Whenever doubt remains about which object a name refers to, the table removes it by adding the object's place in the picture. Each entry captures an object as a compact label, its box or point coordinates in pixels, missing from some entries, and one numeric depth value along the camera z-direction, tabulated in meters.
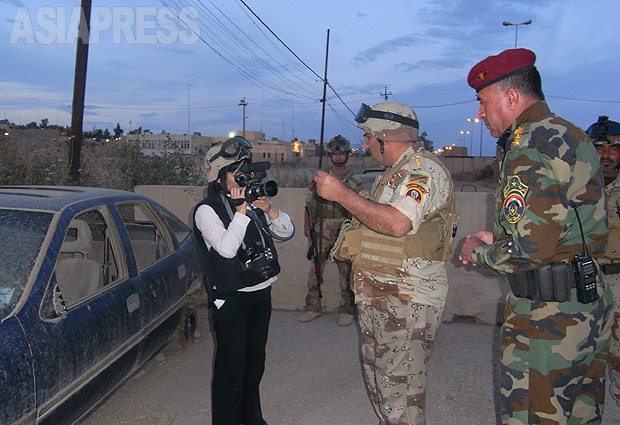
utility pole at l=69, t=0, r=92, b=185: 8.43
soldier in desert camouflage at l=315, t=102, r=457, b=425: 2.50
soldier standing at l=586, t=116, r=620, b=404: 3.21
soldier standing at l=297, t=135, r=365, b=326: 5.59
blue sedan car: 2.34
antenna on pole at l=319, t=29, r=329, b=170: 31.50
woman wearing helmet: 2.78
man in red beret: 1.96
